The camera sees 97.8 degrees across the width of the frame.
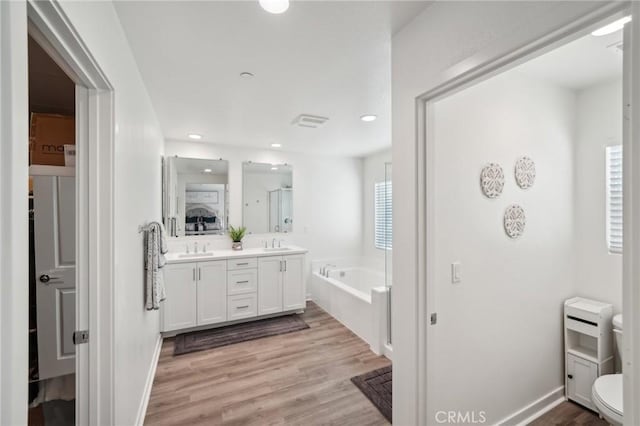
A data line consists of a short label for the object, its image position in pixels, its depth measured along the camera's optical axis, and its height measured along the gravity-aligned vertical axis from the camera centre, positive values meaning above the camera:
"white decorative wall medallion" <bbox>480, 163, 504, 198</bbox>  1.76 +0.20
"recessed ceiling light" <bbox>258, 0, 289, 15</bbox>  1.26 +0.95
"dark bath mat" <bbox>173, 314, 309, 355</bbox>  3.09 -1.47
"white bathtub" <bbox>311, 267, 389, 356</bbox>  2.90 -1.15
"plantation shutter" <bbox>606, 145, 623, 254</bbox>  2.11 +0.10
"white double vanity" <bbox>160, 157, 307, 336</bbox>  3.32 -0.58
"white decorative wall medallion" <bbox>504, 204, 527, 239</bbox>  1.86 -0.06
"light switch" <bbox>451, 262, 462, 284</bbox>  1.62 -0.36
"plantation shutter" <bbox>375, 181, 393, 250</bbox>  4.49 -0.07
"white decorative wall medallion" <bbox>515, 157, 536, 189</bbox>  1.91 +0.27
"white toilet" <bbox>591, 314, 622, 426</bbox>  1.49 -1.05
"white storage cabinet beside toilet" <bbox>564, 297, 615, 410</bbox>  1.99 -1.01
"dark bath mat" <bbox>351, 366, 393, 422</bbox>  2.10 -1.46
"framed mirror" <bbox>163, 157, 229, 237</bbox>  3.71 +0.22
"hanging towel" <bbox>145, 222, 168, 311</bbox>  2.12 -0.40
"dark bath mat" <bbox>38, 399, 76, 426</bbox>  1.65 -1.23
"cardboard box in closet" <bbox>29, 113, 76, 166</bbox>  1.65 +0.45
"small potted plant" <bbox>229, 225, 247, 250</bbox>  3.99 -0.35
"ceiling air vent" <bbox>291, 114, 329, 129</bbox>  2.82 +0.96
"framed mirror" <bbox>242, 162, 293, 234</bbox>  4.23 +0.23
